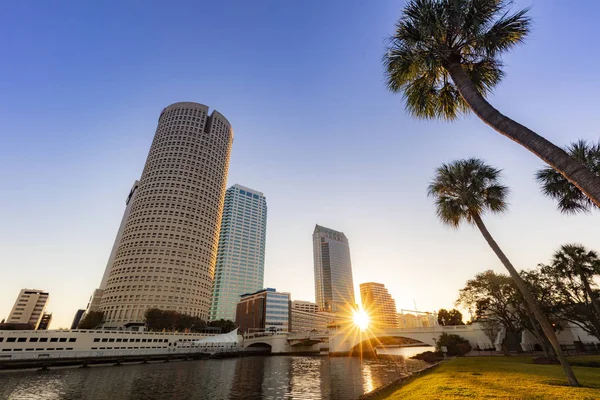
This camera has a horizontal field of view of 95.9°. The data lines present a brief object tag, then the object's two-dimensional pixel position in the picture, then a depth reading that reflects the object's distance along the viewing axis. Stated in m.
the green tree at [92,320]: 110.75
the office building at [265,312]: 160.38
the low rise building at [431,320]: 177.05
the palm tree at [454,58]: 10.55
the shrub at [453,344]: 50.97
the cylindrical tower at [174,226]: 131.75
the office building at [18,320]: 196.59
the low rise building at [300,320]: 180.50
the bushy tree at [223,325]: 132.75
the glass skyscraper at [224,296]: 189.25
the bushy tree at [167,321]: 102.94
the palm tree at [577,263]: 33.09
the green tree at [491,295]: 38.91
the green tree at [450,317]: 96.75
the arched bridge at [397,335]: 55.44
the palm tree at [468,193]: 23.45
